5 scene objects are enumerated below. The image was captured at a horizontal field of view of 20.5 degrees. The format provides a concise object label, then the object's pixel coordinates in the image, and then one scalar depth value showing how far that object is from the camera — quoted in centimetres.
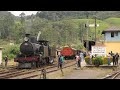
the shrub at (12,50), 5919
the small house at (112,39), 5522
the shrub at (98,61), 3012
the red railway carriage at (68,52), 5759
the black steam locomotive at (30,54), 3064
